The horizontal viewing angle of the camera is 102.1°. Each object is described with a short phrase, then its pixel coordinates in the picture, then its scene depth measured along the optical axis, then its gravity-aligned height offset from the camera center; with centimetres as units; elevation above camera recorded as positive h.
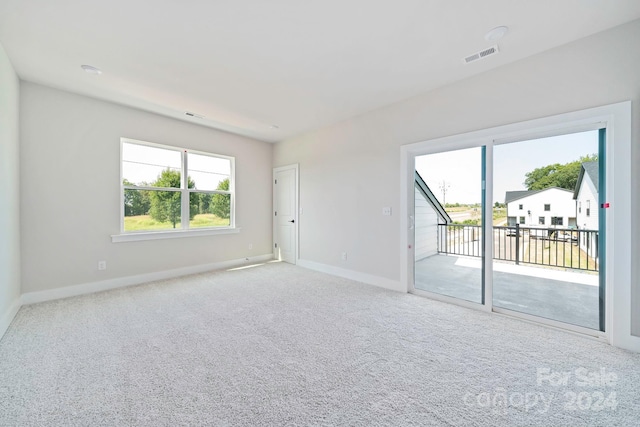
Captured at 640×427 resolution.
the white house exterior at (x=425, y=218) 378 -8
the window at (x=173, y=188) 409 +41
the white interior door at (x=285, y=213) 548 -2
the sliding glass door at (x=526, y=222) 256 -11
